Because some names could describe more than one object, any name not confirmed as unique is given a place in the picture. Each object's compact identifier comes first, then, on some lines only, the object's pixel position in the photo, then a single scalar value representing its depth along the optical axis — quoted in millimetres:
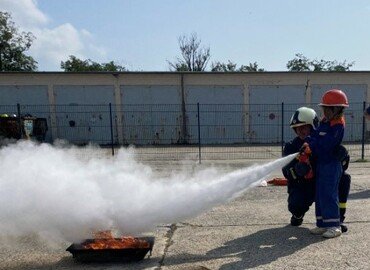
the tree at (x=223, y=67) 55844
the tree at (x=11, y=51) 38906
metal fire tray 4074
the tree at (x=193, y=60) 54500
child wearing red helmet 4570
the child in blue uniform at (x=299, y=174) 4868
